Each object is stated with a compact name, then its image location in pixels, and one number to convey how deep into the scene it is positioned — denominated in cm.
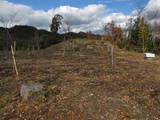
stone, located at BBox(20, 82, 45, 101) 415
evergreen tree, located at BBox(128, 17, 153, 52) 2192
